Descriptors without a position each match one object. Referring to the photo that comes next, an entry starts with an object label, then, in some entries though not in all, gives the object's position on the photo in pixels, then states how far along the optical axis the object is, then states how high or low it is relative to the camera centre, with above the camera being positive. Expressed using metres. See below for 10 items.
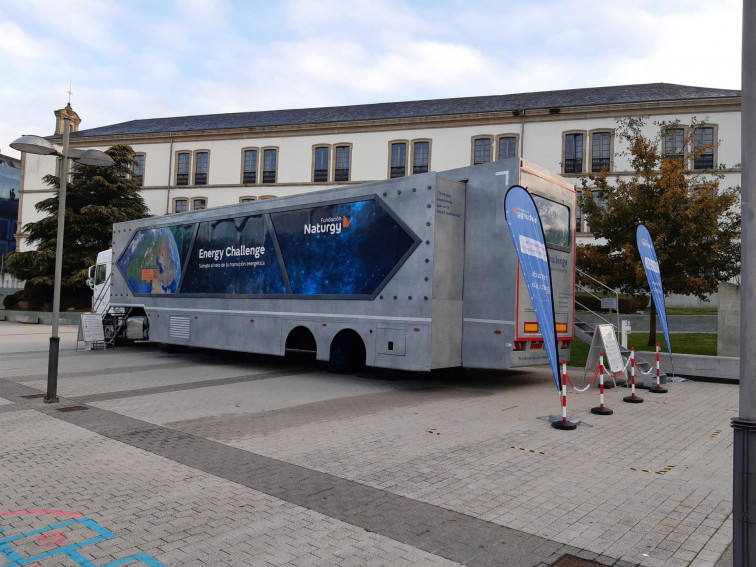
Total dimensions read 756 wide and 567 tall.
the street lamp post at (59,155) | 8.73 +2.08
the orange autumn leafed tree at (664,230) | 16.92 +2.50
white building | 36.41 +11.62
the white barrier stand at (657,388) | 11.22 -1.34
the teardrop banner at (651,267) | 12.15 +1.00
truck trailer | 10.37 +0.62
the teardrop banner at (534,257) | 7.92 +0.74
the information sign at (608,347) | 11.34 -0.62
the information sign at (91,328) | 17.14 -0.95
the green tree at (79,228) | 36.50 +4.05
